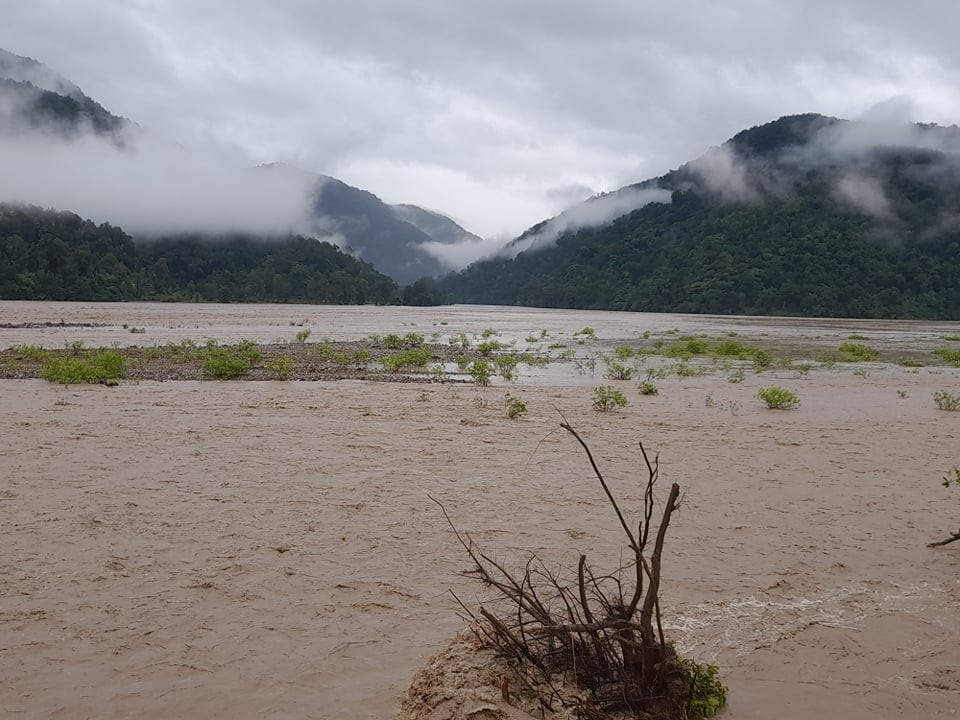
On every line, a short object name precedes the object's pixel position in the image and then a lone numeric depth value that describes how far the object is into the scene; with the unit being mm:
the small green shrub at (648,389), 15077
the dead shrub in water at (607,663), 3146
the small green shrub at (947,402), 13141
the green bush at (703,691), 3343
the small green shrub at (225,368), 16391
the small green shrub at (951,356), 24884
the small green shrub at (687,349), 26966
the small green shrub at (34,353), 18981
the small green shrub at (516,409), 11641
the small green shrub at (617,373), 18375
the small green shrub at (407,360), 19516
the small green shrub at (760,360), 22641
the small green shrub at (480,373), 16141
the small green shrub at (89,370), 14534
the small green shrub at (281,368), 16797
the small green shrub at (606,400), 12633
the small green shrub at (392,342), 28806
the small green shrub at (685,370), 19575
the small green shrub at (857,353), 25625
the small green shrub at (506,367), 17594
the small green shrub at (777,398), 13023
